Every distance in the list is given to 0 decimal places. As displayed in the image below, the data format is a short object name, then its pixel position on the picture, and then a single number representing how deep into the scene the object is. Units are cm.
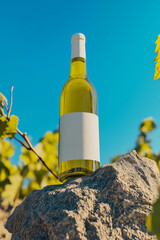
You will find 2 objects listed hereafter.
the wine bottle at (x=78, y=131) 87
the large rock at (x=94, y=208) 61
